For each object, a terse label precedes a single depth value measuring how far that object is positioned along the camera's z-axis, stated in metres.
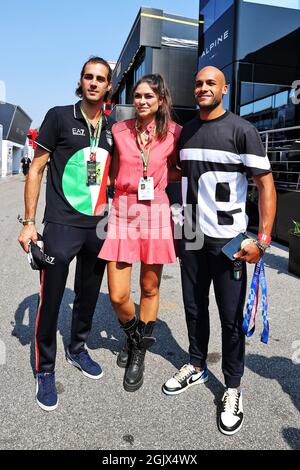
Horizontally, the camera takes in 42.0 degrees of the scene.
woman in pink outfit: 2.57
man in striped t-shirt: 2.28
